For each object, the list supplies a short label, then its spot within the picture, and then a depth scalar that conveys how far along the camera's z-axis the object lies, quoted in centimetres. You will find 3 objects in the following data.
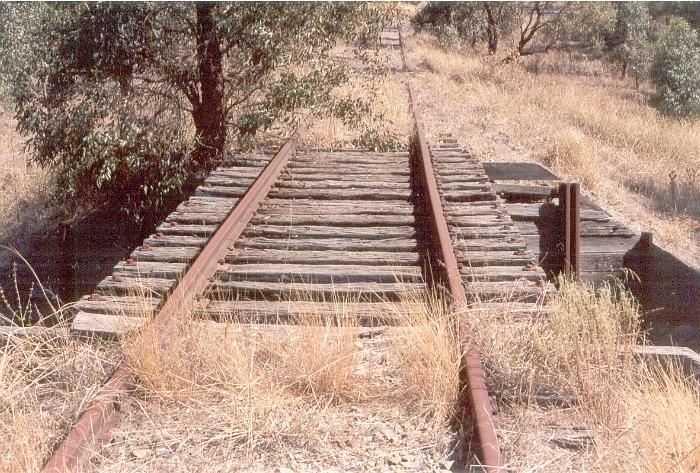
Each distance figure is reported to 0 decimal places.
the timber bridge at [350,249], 389
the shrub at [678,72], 2098
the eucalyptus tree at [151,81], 856
